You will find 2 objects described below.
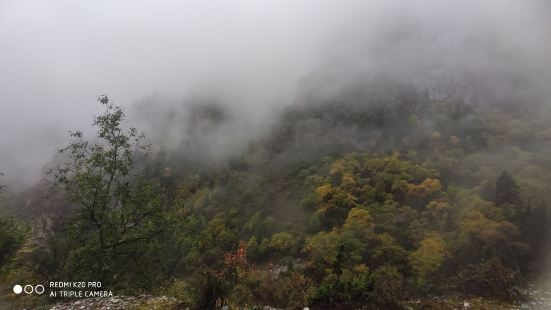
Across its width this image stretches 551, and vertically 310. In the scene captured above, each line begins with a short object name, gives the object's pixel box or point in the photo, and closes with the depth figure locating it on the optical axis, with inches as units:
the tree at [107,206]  831.1
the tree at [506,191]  1430.9
